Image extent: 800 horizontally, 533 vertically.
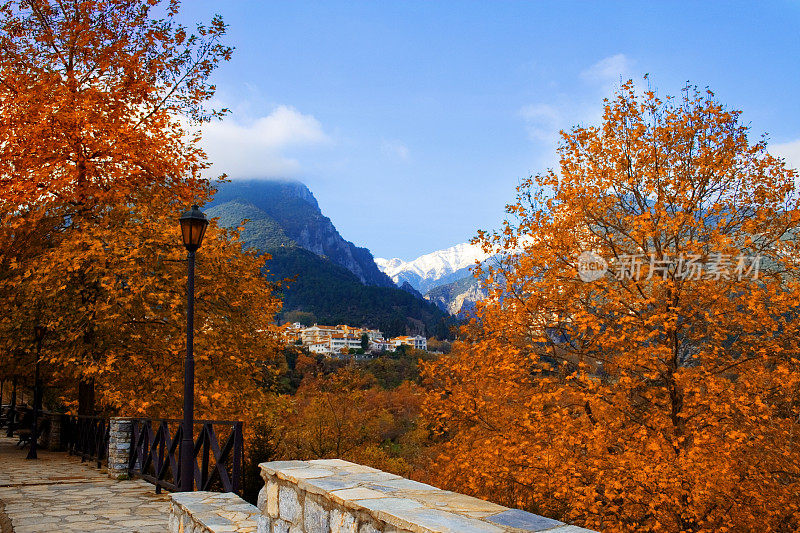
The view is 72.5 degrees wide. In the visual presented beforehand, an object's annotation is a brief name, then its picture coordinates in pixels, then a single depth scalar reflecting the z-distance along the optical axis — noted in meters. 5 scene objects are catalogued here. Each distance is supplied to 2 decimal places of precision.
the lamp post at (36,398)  12.59
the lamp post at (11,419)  20.89
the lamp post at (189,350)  7.30
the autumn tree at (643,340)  8.59
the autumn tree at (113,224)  11.49
